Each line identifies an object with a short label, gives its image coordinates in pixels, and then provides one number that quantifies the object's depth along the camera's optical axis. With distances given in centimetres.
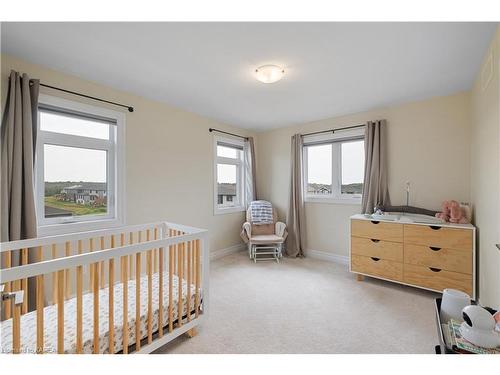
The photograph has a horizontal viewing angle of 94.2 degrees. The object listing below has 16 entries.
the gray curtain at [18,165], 181
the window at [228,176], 386
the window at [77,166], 216
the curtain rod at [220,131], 365
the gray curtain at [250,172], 423
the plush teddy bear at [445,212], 250
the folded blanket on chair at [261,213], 391
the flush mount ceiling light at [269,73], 202
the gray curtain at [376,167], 308
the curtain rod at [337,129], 331
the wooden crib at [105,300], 117
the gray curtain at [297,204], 385
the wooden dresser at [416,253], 224
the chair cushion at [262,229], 392
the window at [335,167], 345
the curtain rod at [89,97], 212
